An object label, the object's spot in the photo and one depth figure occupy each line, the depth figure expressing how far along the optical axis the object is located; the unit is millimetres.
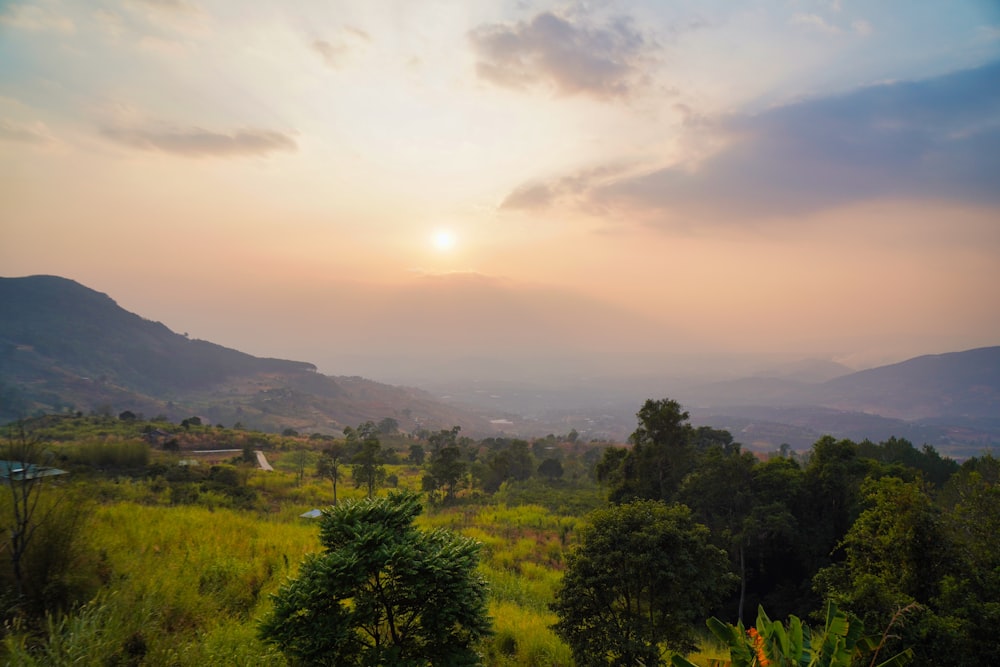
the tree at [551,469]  48938
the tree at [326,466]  32553
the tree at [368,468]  28531
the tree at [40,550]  6426
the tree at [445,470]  33250
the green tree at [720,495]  21016
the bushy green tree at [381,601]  5309
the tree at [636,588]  8664
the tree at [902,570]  8344
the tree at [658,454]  22422
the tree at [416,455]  51781
